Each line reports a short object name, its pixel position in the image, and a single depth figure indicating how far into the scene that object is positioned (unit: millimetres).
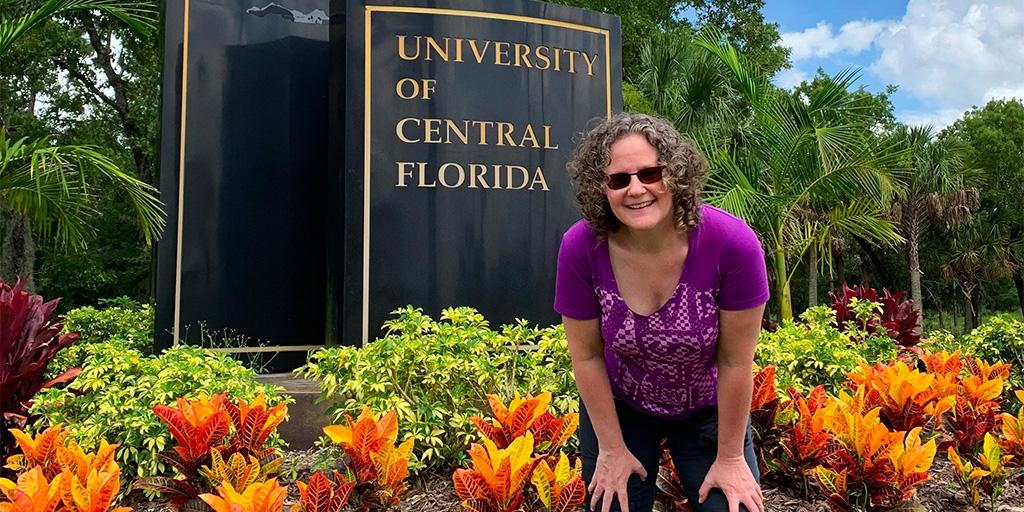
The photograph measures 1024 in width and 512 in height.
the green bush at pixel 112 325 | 7045
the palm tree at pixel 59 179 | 5684
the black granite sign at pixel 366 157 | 5430
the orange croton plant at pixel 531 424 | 3180
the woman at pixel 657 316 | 2135
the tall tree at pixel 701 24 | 21734
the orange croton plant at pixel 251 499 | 2410
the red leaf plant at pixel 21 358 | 3648
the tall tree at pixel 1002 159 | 28500
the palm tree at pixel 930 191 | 24219
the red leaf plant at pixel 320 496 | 2732
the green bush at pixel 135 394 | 3246
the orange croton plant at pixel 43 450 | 2924
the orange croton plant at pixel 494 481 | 2725
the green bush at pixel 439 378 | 3520
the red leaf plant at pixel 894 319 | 6254
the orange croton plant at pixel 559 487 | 2773
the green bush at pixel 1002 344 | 5105
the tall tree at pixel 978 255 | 27047
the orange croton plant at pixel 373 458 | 2939
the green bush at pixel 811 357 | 4133
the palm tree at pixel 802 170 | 10188
